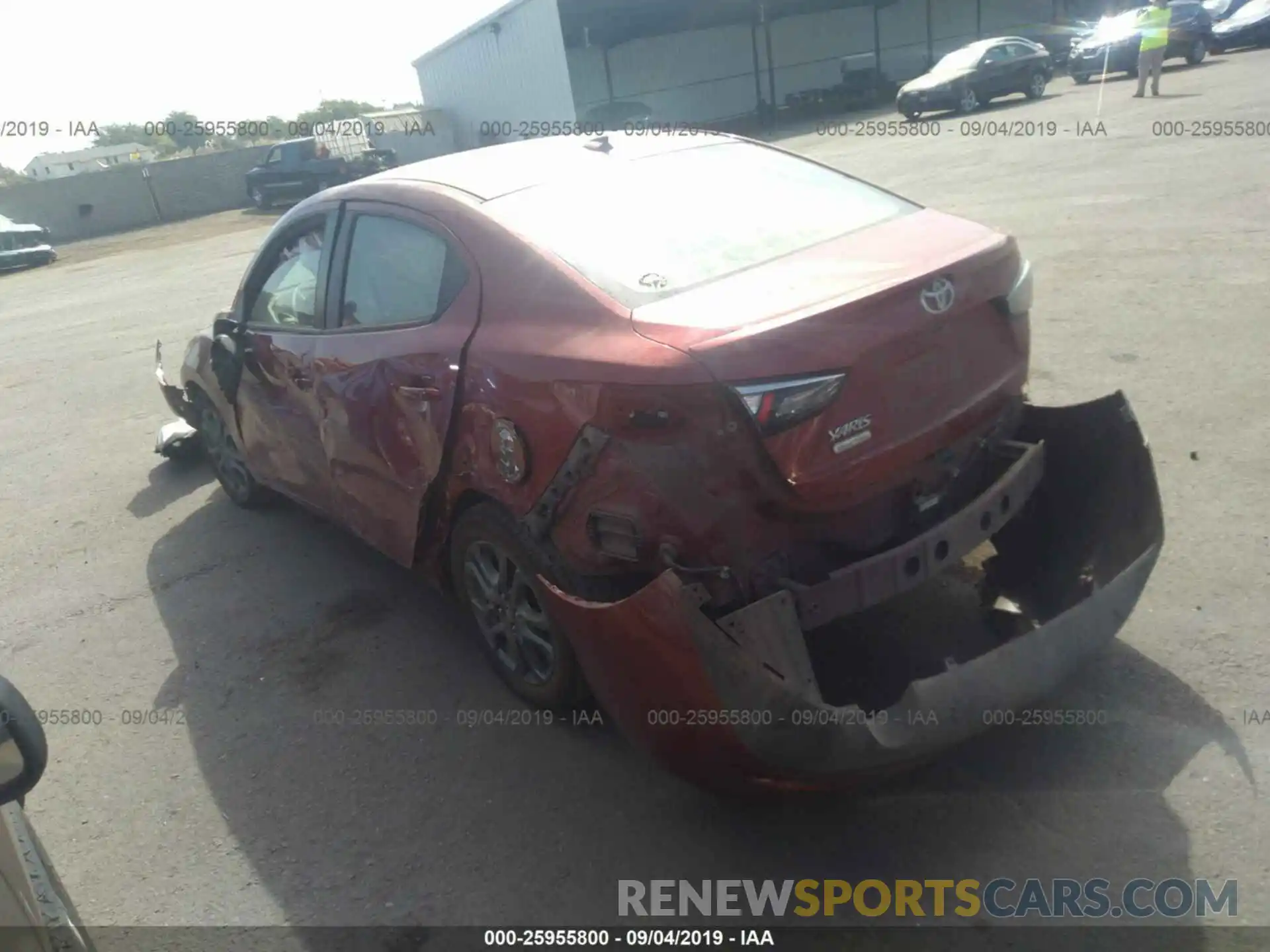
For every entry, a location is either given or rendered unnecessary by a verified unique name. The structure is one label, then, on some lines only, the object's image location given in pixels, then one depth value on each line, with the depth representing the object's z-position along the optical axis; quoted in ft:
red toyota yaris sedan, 8.43
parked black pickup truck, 91.30
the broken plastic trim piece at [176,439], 21.83
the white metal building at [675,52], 98.68
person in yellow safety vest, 59.77
